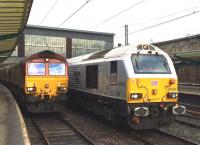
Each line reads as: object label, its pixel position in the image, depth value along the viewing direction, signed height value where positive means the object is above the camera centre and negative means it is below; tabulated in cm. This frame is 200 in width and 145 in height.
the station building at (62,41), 5106 +539
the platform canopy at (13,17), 1227 +242
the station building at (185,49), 2720 +262
